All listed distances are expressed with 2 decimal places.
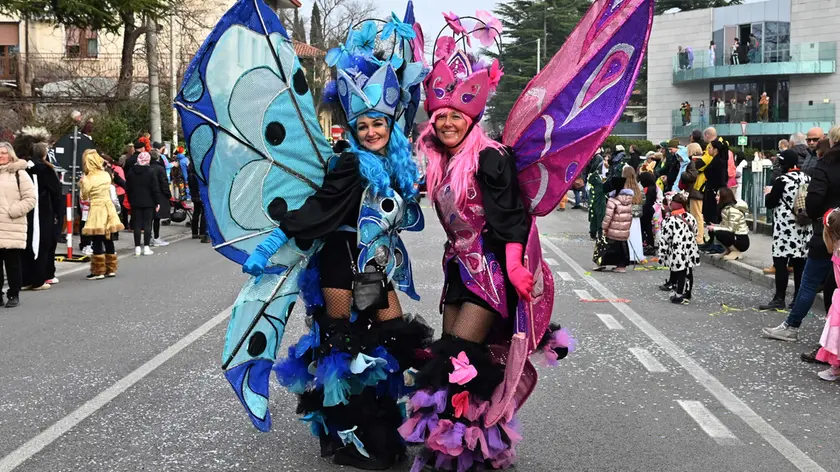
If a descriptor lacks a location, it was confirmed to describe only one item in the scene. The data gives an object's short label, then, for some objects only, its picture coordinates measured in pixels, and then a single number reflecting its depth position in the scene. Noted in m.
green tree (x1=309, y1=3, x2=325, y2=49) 65.88
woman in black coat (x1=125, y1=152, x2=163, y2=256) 15.91
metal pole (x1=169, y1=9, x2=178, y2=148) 31.94
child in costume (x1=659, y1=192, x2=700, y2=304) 10.77
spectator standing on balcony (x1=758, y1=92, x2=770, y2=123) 50.50
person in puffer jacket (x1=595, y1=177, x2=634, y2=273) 13.65
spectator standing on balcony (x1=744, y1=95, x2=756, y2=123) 52.39
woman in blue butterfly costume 4.57
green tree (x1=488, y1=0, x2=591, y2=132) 57.84
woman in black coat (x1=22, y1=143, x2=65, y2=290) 11.61
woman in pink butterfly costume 4.39
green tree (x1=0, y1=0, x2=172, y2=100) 21.89
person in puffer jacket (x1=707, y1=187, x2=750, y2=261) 14.74
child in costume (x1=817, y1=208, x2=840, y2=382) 6.89
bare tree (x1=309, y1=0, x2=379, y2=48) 62.72
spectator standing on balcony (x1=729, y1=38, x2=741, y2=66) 53.63
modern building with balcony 51.72
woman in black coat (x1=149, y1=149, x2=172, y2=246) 17.55
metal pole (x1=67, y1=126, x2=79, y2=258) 14.40
